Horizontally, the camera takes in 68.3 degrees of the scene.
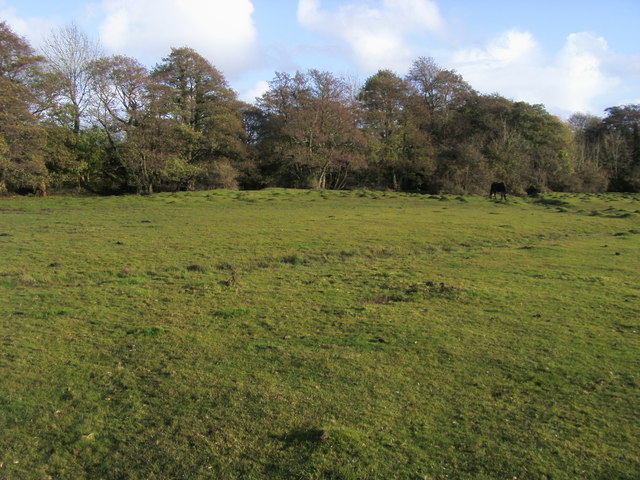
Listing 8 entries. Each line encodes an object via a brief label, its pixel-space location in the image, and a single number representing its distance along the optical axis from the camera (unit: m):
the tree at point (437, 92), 61.16
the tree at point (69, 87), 43.69
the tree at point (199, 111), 45.41
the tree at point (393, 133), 56.53
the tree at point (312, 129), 49.84
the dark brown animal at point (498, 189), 43.16
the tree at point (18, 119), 36.00
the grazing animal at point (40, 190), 41.22
